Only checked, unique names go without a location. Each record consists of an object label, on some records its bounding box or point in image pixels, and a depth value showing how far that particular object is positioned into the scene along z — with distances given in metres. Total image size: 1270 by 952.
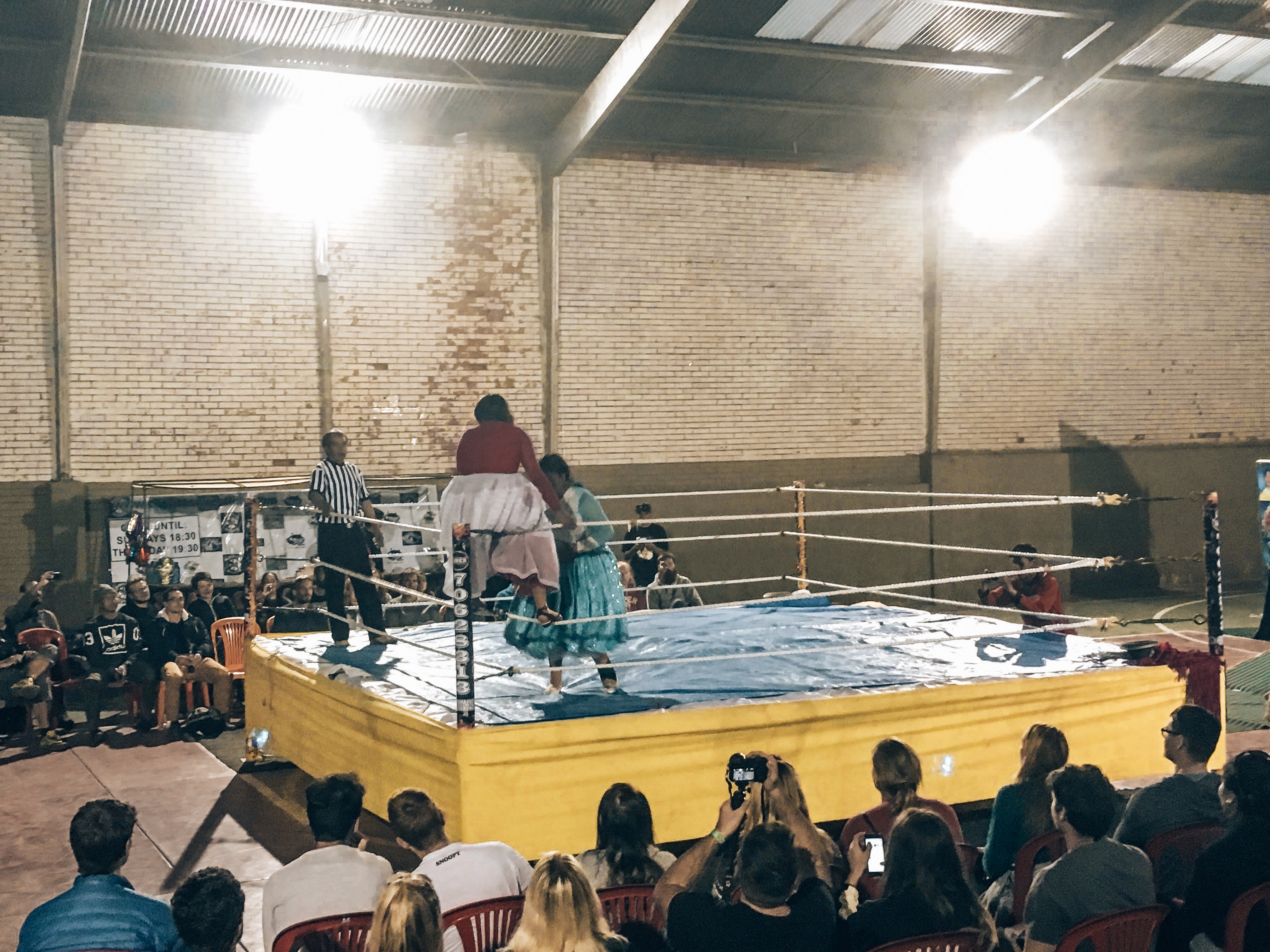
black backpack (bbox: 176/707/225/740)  7.98
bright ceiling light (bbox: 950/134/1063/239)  13.91
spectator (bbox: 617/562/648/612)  9.20
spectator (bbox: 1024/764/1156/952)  2.95
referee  7.03
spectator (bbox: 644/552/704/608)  9.01
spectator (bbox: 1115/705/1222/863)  3.49
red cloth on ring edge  5.83
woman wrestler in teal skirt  5.77
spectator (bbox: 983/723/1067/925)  3.76
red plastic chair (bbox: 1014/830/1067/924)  3.52
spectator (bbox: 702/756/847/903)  3.48
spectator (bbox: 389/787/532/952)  3.17
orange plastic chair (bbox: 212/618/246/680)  9.09
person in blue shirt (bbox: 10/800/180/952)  2.80
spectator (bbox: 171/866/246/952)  2.68
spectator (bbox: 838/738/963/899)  3.59
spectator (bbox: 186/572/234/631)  9.13
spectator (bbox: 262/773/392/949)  3.15
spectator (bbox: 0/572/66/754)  7.91
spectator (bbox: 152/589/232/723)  8.27
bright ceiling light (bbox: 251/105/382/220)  11.41
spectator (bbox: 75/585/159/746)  8.13
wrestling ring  4.66
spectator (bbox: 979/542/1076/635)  7.79
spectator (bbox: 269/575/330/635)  8.77
